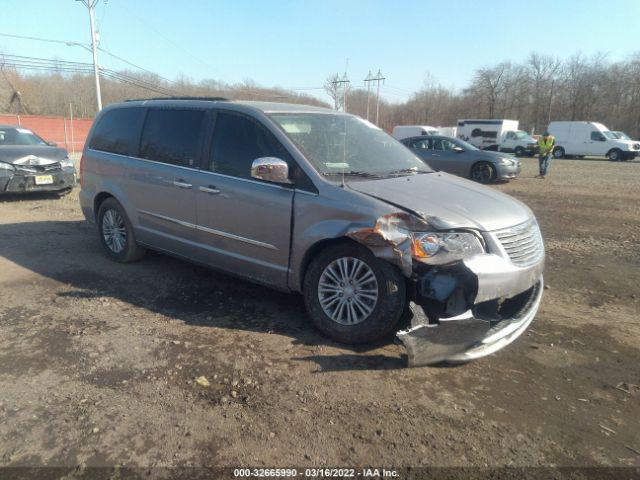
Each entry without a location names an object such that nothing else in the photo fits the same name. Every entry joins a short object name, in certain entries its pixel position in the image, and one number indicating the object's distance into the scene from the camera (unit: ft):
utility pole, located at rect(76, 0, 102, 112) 81.82
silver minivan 10.87
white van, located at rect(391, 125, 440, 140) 120.26
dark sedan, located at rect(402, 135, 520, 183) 48.83
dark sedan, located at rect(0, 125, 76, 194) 30.19
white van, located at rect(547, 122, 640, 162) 96.27
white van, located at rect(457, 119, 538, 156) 112.16
